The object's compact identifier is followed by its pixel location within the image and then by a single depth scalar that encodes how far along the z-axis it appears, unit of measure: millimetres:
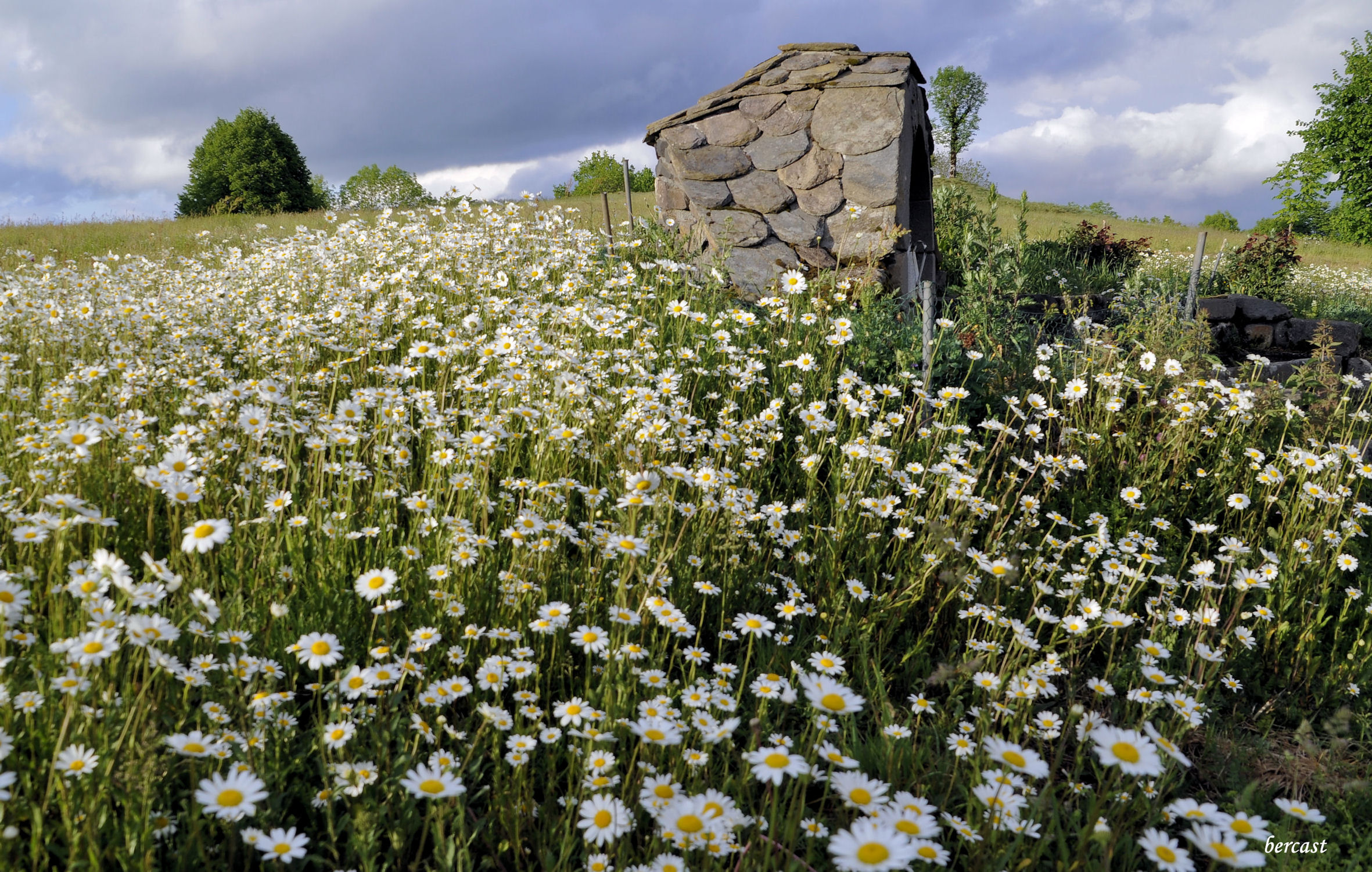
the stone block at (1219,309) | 9023
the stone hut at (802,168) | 7531
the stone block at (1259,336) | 9047
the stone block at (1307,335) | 9008
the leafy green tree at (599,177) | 41562
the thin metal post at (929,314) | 4895
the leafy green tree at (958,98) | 55031
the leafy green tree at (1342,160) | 31969
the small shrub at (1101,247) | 14195
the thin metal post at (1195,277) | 8312
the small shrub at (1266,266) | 12117
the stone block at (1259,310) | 9203
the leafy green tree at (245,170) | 42844
